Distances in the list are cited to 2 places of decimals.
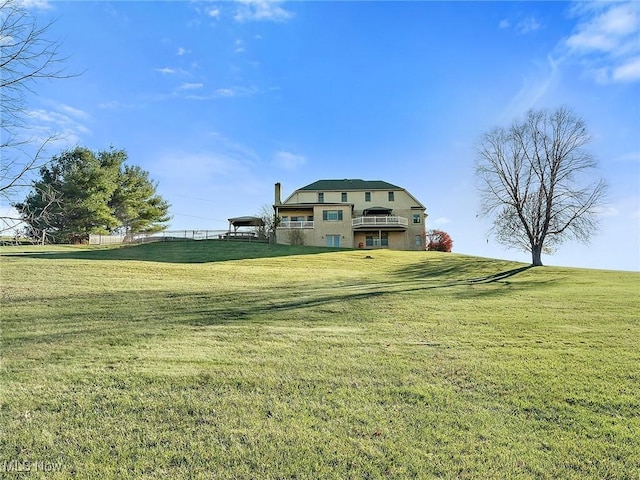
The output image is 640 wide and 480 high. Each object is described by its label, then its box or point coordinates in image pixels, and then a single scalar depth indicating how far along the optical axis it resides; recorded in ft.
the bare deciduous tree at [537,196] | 95.66
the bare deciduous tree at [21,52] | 21.12
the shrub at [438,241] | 142.10
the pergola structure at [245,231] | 125.08
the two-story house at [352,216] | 123.03
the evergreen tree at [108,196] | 117.29
